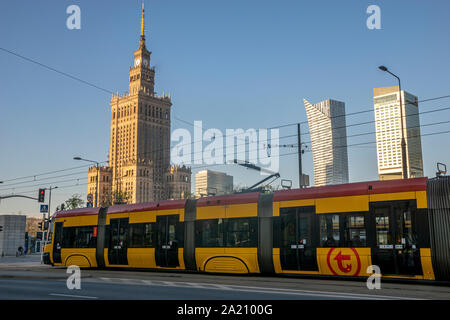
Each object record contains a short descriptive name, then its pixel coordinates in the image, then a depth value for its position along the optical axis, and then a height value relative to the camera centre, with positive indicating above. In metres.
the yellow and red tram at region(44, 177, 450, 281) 14.34 +0.00
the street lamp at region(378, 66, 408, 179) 22.92 +4.08
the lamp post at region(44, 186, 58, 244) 54.39 +5.01
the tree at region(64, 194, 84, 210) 80.00 +5.87
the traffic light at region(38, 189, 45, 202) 39.06 +3.45
